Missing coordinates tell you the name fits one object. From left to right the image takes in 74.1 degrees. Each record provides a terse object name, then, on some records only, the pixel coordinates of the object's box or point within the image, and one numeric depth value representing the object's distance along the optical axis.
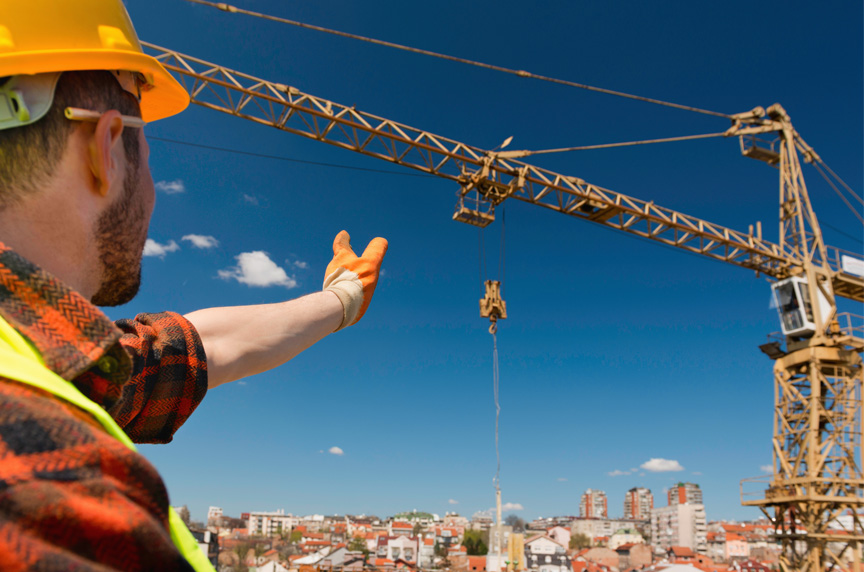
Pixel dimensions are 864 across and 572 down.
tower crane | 17.09
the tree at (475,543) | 85.83
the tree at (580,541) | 108.00
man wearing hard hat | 0.48
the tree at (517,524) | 109.14
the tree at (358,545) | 87.25
